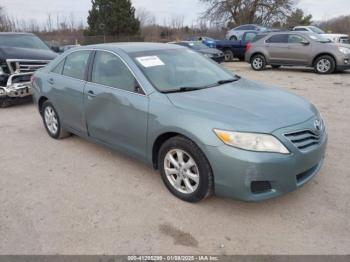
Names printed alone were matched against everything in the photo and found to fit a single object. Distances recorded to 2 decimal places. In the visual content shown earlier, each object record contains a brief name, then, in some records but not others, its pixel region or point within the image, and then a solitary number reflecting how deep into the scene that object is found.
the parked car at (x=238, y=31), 20.83
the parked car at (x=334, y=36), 17.45
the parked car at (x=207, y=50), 15.66
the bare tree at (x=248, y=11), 33.66
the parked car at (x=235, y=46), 17.45
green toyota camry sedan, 2.78
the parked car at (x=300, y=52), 11.36
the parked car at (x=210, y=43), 18.25
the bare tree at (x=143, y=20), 57.62
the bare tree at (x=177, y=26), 54.58
